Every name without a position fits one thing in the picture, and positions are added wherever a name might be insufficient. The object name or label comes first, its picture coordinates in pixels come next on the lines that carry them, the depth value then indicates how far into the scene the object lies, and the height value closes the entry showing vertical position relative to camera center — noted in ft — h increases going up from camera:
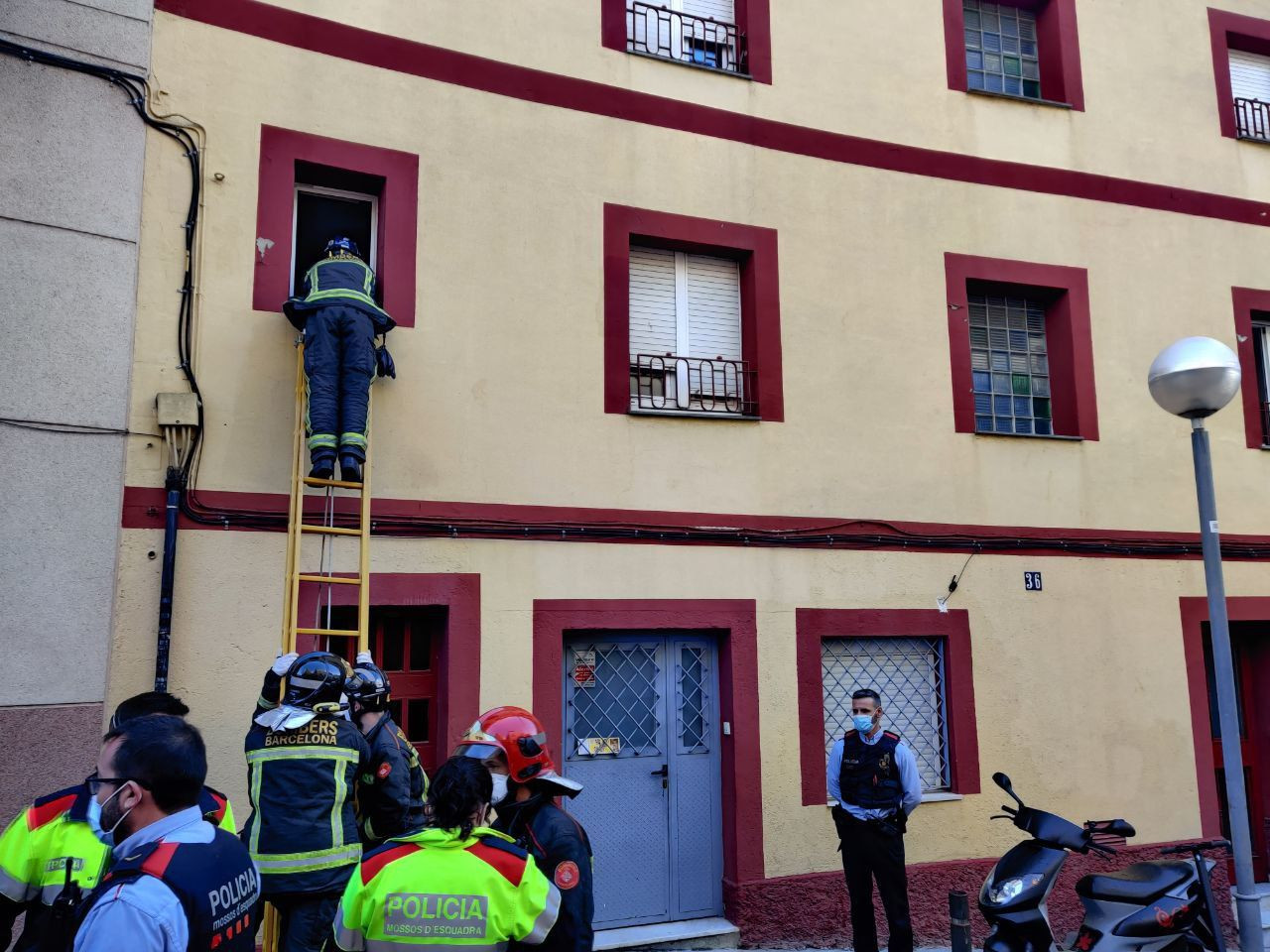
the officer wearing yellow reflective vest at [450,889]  10.39 -2.20
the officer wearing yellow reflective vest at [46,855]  11.44 -1.98
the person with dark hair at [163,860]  8.55 -1.64
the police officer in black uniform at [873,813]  22.34 -3.24
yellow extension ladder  21.20 +2.57
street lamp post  17.06 +3.23
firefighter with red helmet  11.99 -1.76
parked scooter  18.54 -4.31
